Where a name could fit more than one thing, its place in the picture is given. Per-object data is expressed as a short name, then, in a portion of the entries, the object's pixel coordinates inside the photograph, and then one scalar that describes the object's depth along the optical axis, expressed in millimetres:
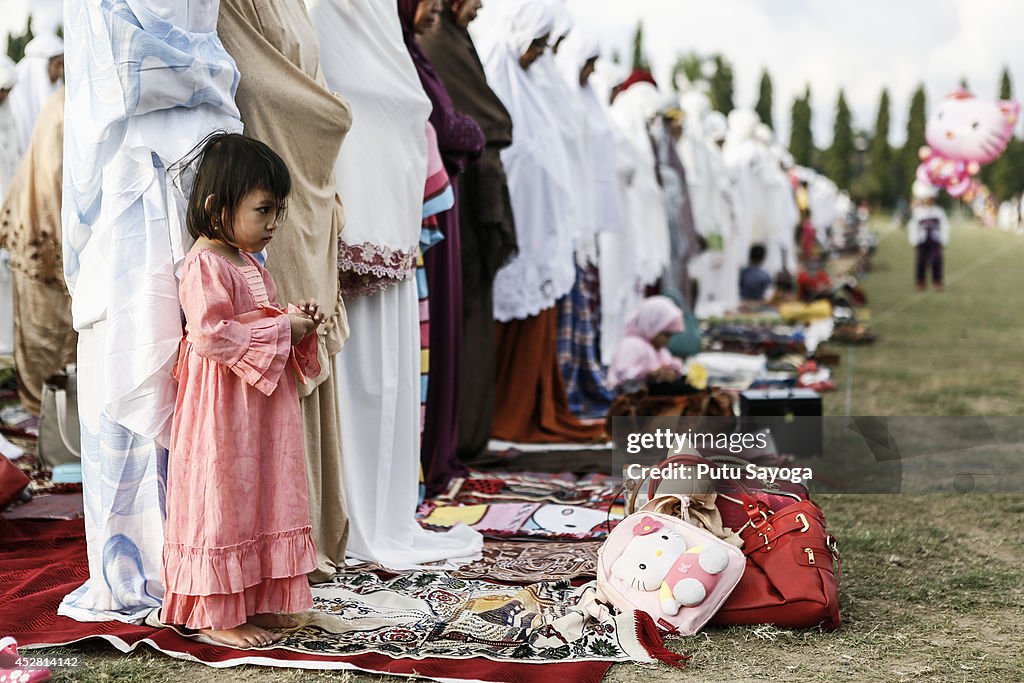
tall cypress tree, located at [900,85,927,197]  37750
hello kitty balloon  9117
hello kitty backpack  3006
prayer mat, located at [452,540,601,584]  3514
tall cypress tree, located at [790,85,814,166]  51250
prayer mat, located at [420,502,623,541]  4027
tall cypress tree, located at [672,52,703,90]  39500
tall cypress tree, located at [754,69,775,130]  48344
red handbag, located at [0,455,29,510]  4000
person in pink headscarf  5961
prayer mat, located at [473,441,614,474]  5094
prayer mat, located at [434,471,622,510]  4512
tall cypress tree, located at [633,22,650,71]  38062
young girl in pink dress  2736
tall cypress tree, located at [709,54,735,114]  40188
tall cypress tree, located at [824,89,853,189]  50250
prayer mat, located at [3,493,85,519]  4023
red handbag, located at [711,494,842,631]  3031
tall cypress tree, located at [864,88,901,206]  45812
